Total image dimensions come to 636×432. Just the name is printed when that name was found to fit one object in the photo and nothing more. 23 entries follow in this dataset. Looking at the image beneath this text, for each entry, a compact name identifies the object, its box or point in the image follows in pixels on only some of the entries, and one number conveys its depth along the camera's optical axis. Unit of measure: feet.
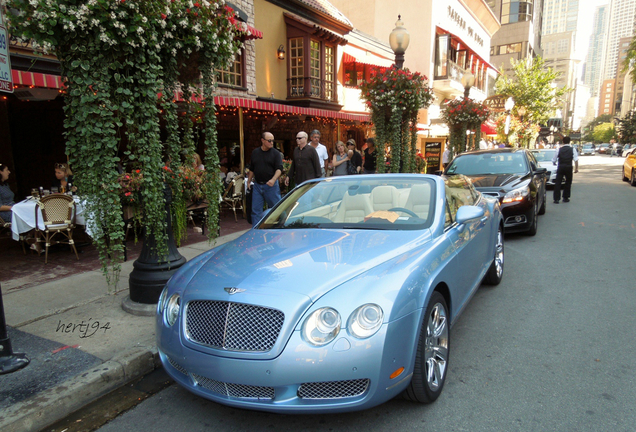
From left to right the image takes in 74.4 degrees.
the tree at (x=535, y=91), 105.09
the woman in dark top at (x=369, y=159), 33.81
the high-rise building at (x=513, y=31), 175.32
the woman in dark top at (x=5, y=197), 22.90
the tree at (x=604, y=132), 415.03
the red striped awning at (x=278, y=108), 33.68
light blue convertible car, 7.38
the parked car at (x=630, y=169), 58.08
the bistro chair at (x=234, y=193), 33.17
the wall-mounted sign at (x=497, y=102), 70.38
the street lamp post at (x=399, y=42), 29.91
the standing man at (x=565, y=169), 39.60
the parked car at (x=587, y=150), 247.09
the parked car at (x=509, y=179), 24.67
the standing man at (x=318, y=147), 28.66
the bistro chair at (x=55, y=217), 20.93
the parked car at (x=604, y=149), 259.15
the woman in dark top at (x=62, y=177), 25.23
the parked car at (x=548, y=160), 53.01
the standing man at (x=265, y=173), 22.71
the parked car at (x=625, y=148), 191.35
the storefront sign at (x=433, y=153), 57.98
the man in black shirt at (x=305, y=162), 25.20
